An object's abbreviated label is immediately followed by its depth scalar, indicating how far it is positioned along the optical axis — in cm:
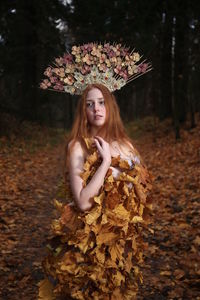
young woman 230
